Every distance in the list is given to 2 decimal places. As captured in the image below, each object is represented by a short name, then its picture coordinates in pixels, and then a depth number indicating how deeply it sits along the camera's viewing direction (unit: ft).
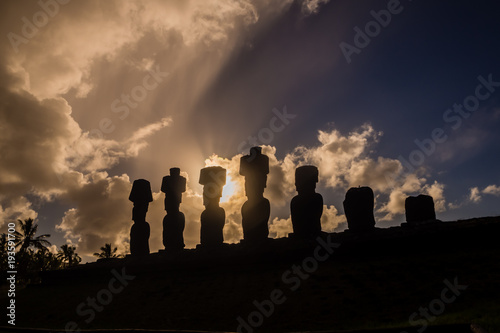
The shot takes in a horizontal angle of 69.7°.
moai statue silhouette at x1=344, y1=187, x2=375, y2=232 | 54.49
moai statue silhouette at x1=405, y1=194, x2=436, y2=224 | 55.88
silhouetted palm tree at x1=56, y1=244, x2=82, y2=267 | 180.55
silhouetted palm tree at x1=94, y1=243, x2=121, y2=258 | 175.94
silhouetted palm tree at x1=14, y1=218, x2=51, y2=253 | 125.70
